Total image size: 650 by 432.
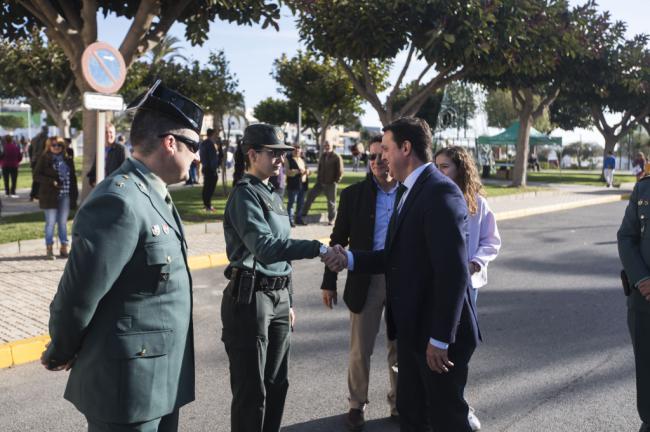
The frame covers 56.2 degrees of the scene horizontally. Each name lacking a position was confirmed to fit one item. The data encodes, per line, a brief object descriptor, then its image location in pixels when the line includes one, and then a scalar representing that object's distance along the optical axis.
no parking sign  6.77
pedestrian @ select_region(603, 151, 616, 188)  27.48
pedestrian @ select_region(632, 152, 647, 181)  23.00
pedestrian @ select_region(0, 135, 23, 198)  15.79
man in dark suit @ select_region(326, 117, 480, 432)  2.74
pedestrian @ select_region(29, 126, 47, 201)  15.98
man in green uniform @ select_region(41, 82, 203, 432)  2.04
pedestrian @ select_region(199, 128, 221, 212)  13.50
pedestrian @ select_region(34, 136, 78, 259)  8.41
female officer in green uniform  3.06
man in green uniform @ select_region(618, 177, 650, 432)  3.29
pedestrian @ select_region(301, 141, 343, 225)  12.90
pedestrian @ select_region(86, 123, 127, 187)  9.02
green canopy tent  32.16
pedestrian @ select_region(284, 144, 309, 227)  12.65
